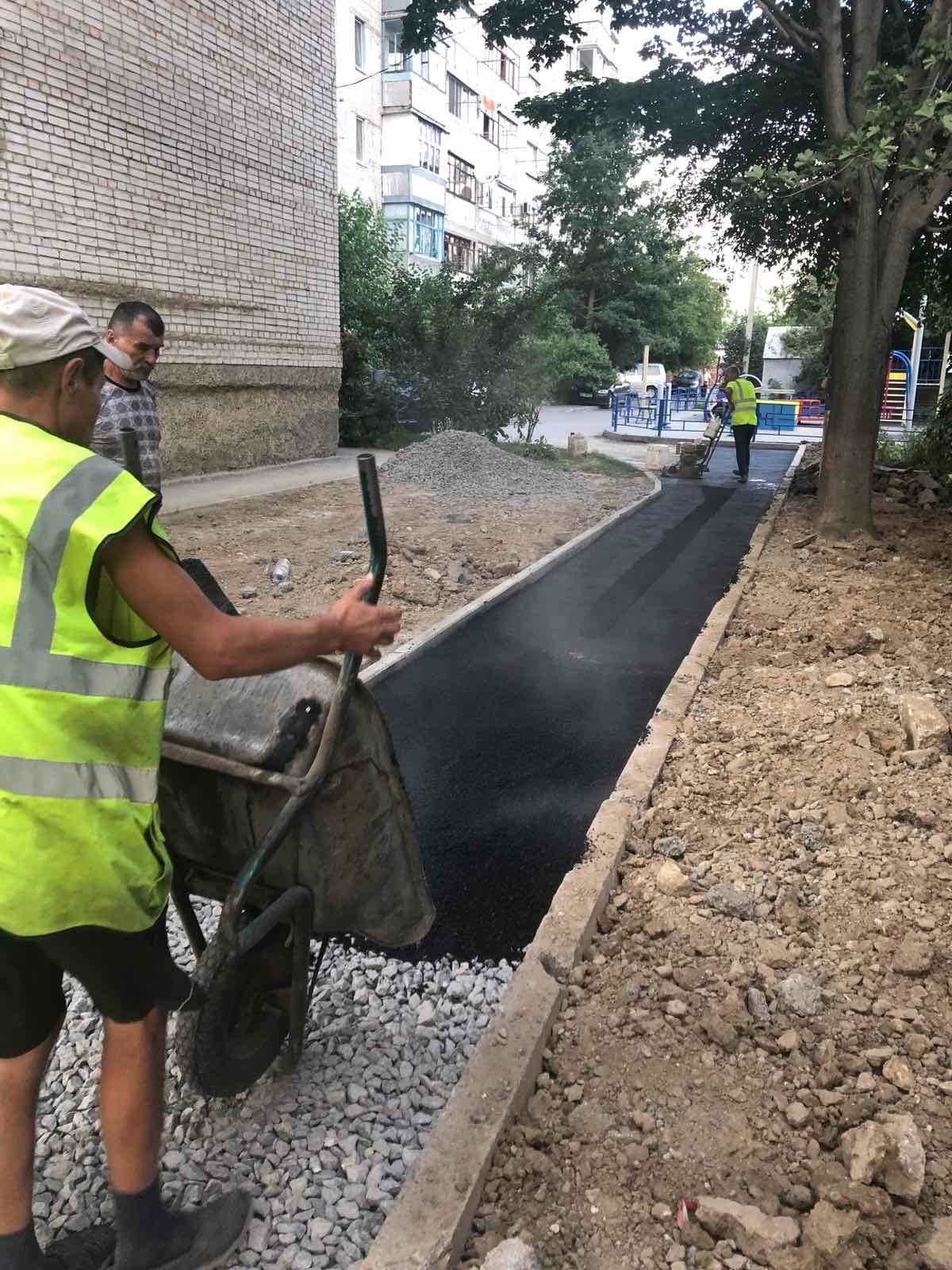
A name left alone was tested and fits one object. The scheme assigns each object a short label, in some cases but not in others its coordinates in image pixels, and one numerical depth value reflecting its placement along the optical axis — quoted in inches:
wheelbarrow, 76.9
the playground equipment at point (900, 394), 1042.4
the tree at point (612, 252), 1882.4
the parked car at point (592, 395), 1729.8
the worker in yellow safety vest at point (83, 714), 59.1
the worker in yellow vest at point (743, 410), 601.3
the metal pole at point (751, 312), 1493.6
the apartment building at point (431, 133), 1264.8
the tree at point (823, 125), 305.3
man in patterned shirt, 171.5
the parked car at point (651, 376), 2016.5
